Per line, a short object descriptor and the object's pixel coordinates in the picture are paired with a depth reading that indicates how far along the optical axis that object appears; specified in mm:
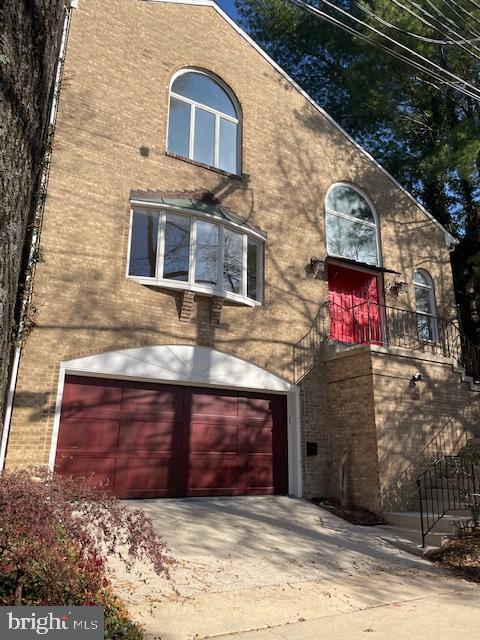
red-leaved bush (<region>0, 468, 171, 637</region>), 3520
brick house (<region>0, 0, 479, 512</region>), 8984
